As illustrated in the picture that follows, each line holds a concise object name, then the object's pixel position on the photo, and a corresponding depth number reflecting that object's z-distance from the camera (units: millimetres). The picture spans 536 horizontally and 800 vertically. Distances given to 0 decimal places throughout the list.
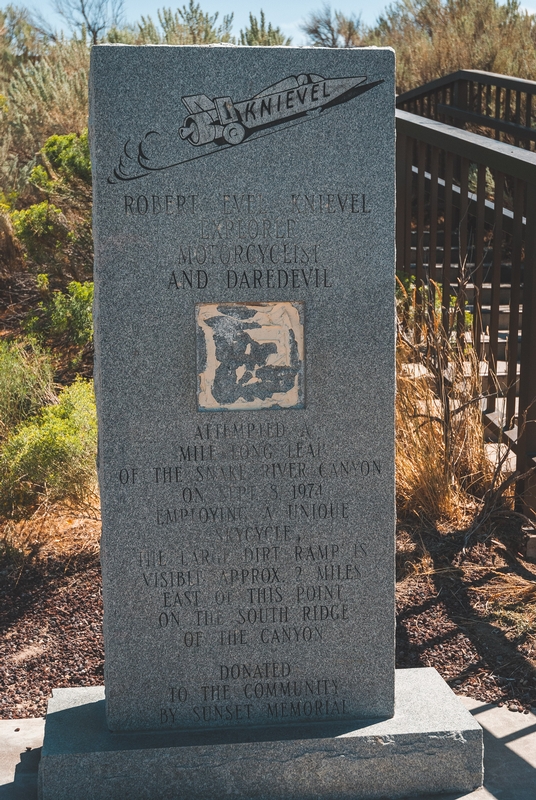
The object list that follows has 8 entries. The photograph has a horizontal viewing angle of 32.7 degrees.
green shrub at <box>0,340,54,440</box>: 6207
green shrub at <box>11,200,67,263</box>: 7969
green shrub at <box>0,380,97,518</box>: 4973
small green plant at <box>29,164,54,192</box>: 7801
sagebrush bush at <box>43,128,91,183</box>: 7520
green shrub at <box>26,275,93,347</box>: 6844
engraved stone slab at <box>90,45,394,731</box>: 2902
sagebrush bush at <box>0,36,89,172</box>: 10328
